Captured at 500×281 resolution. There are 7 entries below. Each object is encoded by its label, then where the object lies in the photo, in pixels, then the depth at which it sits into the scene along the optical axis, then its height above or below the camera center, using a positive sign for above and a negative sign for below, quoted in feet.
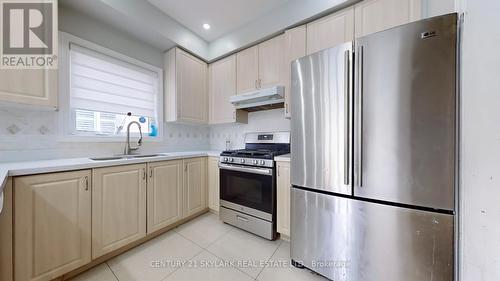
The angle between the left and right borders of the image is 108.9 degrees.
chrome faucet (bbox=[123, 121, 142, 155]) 6.88 -0.28
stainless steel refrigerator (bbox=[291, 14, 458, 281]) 3.17 -0.32
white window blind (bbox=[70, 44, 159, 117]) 6.07 +2.11
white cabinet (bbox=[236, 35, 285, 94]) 7.26 +3.22
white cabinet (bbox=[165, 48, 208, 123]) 8.08 +2.47
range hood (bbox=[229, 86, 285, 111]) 6.88 +1.72
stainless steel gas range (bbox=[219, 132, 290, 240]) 6.17 -1.79
